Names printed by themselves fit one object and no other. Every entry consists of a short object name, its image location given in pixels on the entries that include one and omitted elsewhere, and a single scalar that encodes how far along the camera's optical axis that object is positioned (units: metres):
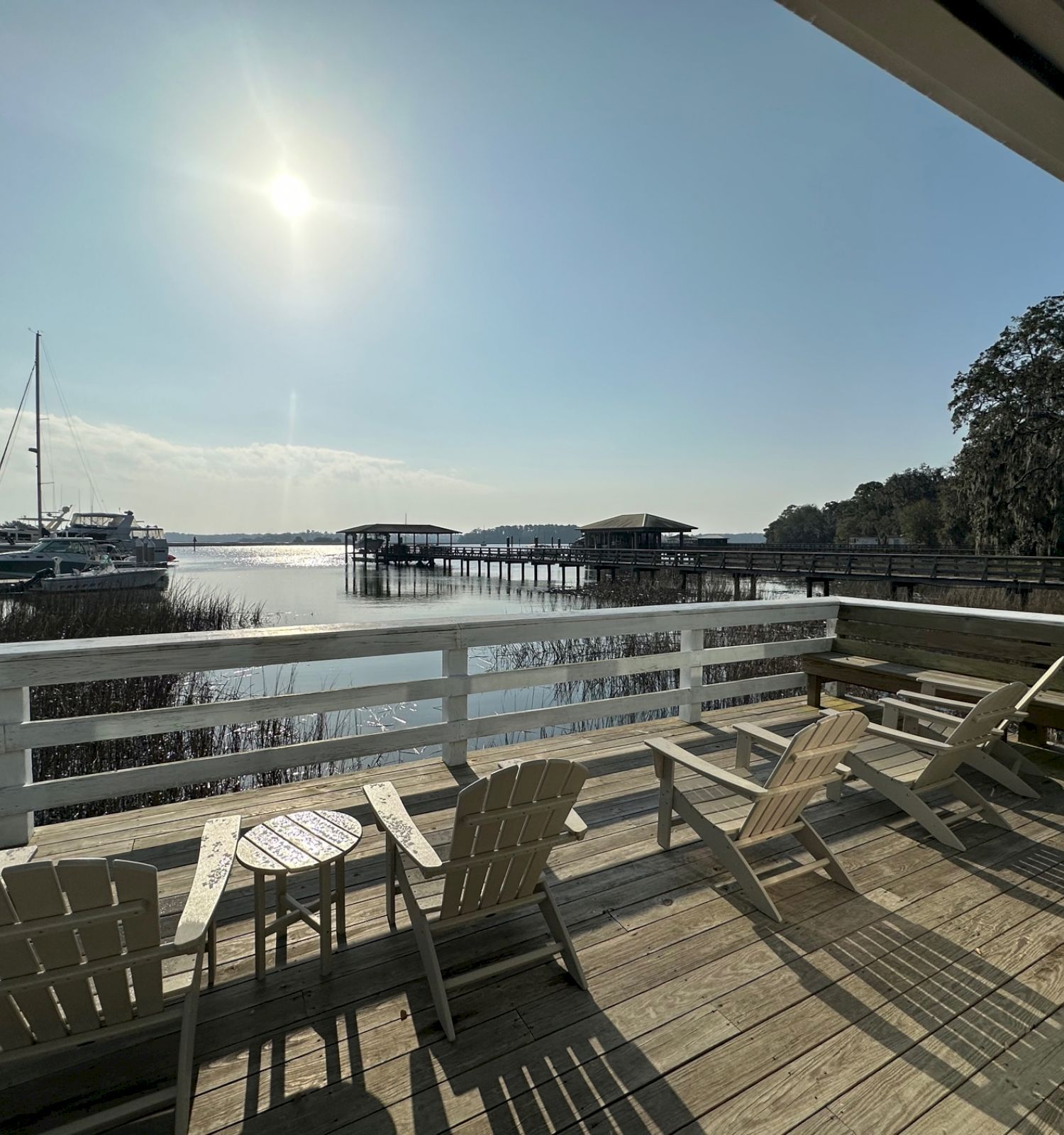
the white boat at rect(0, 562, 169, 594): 17.56
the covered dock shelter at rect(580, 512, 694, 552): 36.38
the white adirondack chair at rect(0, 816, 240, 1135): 1.20
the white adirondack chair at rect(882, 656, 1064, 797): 3.48
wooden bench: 4.11
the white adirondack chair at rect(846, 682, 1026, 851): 2.89
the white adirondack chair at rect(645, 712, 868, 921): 2.29
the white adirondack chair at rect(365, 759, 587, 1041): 1.72
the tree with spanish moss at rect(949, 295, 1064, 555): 21.30
